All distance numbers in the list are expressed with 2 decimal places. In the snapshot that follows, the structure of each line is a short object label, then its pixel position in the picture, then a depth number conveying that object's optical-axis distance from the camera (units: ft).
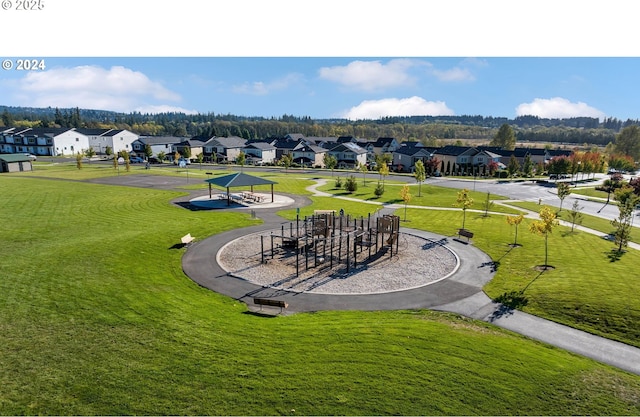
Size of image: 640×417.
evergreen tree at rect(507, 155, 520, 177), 269.85
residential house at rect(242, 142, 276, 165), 358.84
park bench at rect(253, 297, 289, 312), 57.52
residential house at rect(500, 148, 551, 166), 322.55
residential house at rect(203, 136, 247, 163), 355.97
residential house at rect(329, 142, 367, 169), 336.90
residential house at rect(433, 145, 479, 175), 295.28
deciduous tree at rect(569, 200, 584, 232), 113.94
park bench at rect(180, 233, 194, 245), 87.86
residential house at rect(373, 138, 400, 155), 391.08
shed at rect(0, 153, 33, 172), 234.79
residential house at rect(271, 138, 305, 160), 378.73
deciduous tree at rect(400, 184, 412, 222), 121.03
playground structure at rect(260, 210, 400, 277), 81.50
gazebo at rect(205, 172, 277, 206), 136.71
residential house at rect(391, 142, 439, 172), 309.22
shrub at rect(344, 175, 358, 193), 181.06
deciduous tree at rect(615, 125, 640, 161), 364.99
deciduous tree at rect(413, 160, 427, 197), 173.37
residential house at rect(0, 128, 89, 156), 364.79
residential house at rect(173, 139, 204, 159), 360.28
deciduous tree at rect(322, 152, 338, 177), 269.23
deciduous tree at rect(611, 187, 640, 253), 87.04
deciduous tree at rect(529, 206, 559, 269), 75.15
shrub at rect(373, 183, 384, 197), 170.75
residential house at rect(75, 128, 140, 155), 398.62
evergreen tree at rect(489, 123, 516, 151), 428.97
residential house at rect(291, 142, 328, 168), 345.51
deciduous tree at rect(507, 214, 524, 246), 89.50
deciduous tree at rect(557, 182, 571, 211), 133.34
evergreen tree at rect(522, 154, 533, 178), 286.46
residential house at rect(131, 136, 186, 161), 365.30
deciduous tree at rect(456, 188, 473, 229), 109.91
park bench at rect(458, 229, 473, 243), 95.60
